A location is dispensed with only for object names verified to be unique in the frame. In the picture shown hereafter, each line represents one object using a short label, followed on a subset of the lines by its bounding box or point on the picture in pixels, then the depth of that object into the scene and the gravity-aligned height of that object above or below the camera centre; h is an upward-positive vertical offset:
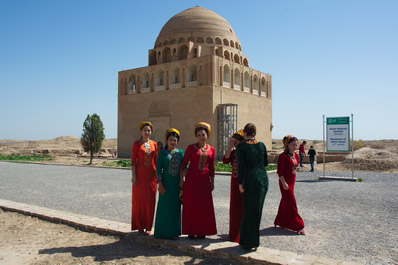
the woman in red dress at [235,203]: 4.62 -0.83
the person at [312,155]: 16.52 -0.57
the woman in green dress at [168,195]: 4.68 -0.74
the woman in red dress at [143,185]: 4.97 -0.64
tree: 25.11 +0.61
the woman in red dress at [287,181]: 5.36 -0.61
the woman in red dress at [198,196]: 4.57 -0.73
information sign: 13.05 +0.38
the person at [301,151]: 16.91 -0.41
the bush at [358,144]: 28.45 +0.00
